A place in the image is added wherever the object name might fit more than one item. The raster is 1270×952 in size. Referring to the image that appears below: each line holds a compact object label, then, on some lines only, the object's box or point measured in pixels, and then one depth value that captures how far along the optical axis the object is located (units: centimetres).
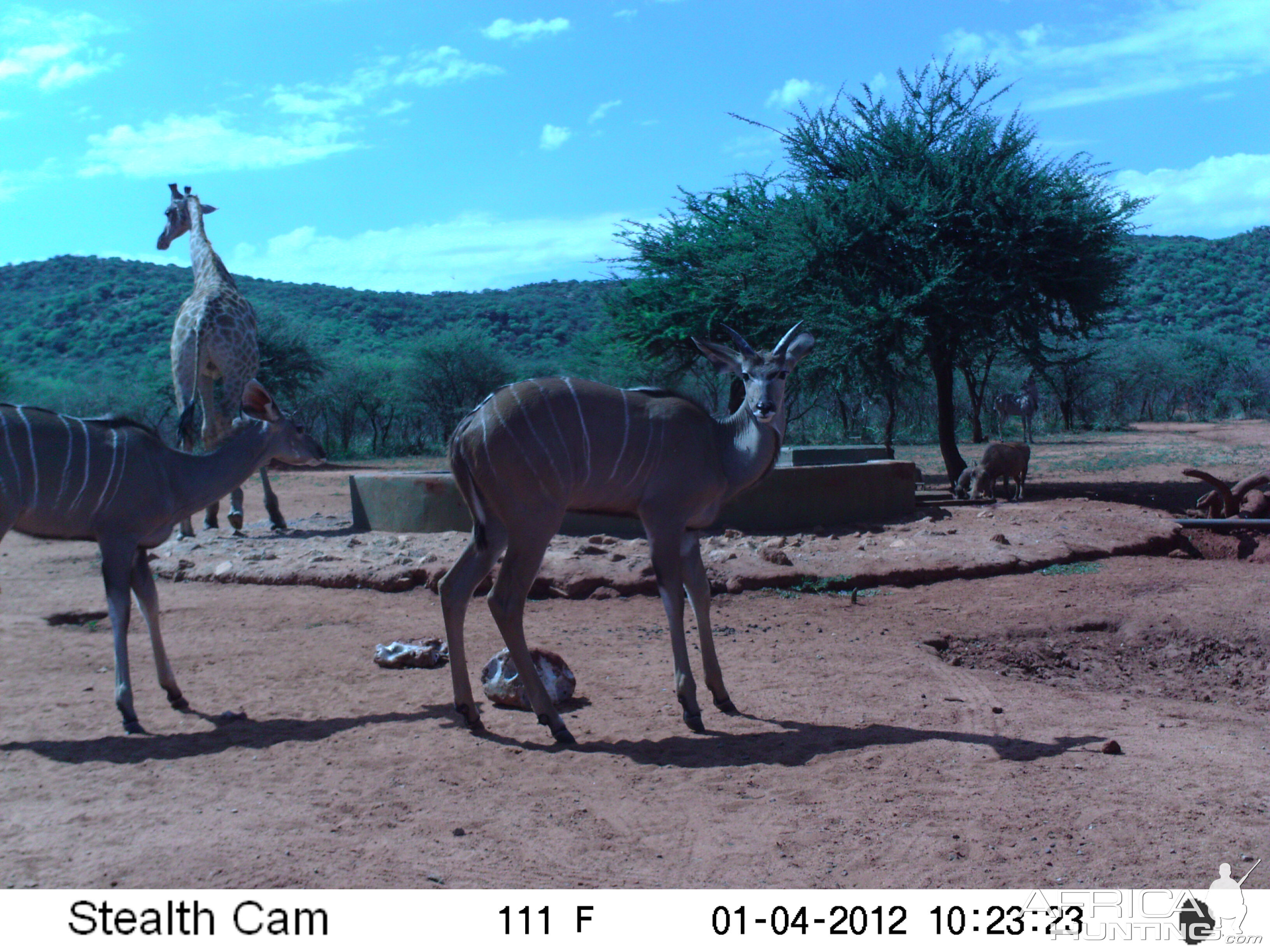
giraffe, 1236
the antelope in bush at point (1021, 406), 3303
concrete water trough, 1133
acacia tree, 1538
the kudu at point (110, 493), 560
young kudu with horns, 533
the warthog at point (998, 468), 1467
